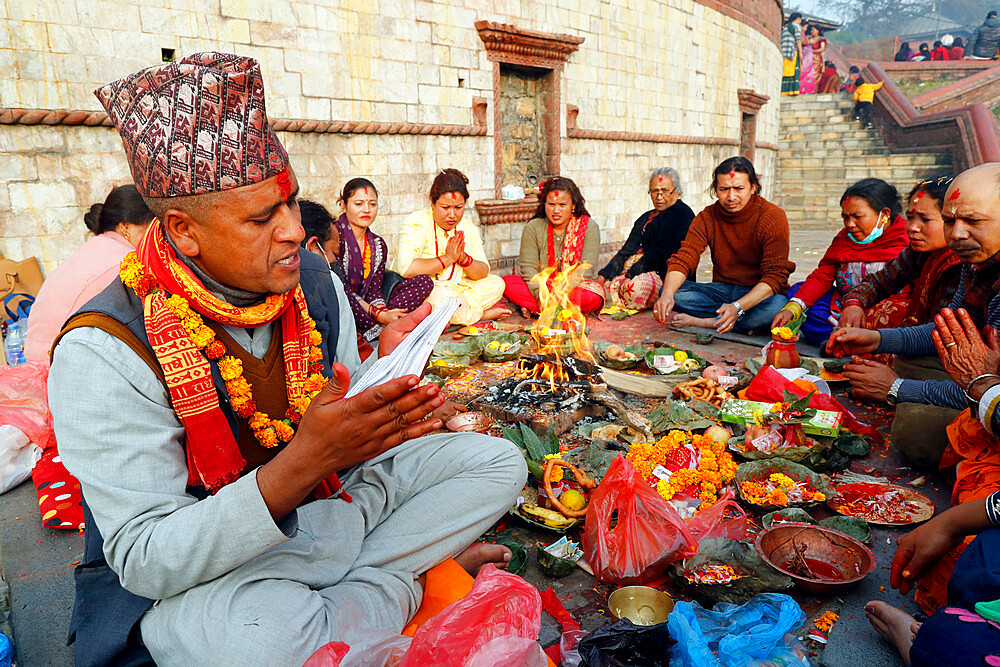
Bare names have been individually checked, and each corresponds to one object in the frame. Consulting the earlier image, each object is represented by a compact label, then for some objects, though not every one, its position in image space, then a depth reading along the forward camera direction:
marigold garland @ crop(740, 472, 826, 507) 2.98
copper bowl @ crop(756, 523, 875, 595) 2.46
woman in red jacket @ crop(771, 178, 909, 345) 5.21
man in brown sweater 6.04
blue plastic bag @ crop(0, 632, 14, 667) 2.15
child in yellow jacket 19.47
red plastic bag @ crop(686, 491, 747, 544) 2.66
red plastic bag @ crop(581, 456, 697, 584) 2.44
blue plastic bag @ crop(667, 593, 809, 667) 1.77
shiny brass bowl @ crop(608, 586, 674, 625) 2.27
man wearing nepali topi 1.60
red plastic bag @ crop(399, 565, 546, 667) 1.53
